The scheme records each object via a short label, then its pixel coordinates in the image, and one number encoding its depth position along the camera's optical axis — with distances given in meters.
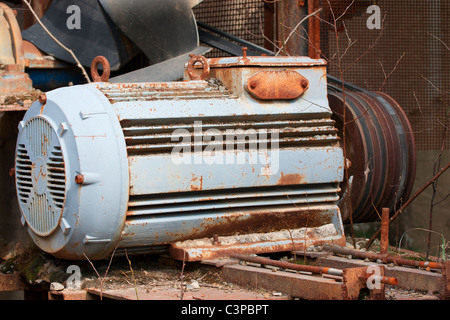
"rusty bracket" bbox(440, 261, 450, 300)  3.15
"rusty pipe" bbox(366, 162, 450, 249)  4.24
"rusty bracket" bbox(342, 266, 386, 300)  3.07
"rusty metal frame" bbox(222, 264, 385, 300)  3.09
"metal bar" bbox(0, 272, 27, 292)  4.37
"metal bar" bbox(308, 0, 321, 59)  5.69
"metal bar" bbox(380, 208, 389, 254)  3.75
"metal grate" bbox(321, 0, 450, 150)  6.27
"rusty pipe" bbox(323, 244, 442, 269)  3.39
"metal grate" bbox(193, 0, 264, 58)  6.30
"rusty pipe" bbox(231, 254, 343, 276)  3.28
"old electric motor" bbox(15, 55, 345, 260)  3.67
